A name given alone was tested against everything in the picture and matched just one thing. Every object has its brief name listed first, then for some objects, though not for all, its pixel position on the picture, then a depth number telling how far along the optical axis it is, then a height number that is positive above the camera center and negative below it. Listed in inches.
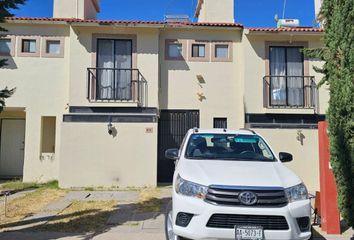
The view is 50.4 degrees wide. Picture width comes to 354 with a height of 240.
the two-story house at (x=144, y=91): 534.0 +67.9
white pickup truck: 185.6 -34.6
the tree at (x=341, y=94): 241.1 +27.8
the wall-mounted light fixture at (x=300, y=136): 552.7 +0.4
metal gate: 580.4 +12.8
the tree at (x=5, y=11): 271.6 +88.6
